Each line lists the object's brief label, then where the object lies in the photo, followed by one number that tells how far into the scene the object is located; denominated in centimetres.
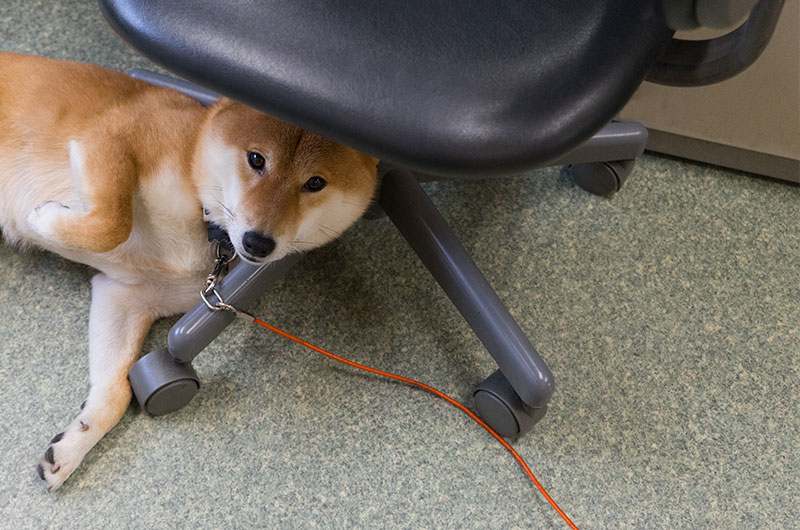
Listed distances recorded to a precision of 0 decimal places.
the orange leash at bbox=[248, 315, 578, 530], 114
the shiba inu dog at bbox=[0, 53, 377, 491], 98
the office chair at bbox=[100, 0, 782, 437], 66
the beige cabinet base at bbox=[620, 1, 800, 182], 129
